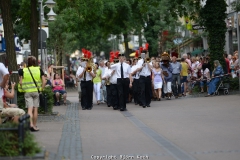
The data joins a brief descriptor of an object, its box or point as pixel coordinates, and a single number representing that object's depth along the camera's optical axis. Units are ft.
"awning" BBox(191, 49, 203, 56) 184.08
